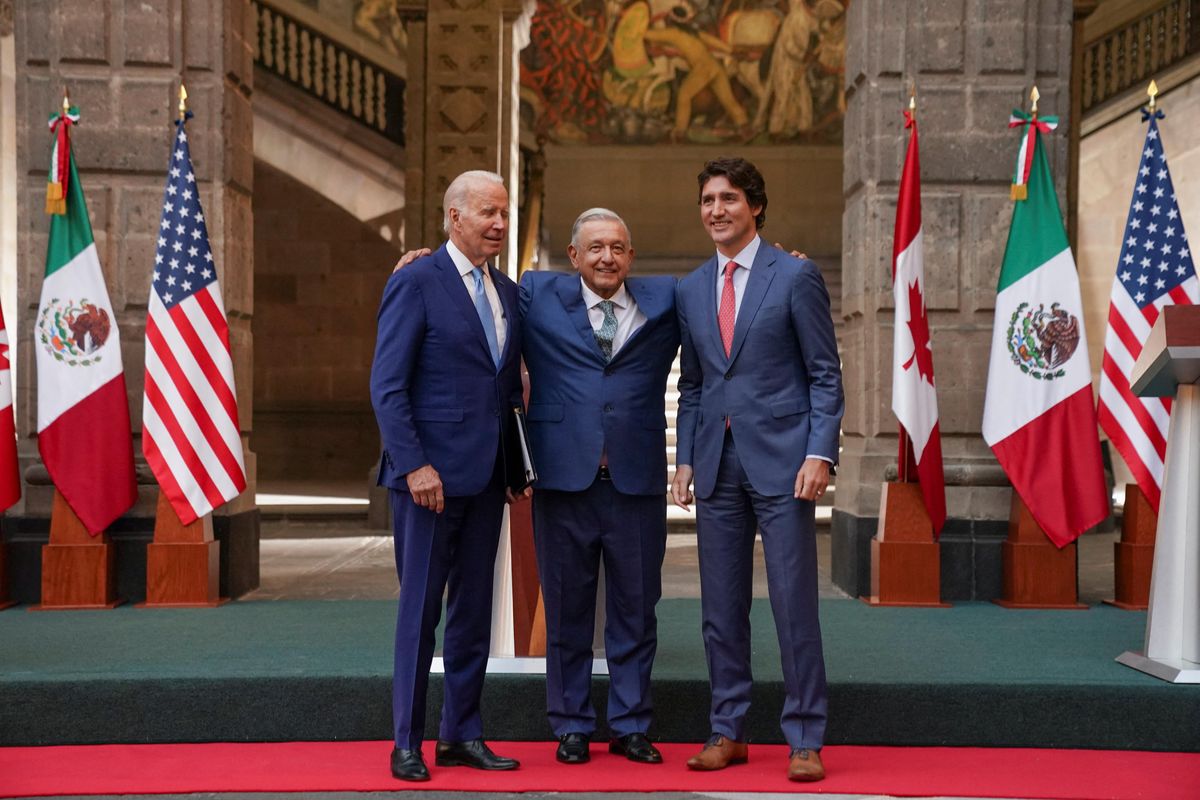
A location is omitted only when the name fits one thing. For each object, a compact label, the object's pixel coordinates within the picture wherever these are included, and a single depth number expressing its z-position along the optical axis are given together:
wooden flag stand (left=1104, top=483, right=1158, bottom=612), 6.45
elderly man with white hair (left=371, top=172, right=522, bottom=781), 3.96
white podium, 4.68
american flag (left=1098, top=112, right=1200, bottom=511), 6.49
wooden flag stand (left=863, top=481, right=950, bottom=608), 6.46
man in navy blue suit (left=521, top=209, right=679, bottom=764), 4.11
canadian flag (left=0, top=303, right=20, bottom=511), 6.03
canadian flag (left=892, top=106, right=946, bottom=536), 6.33
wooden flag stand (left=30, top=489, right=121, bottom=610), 6.26
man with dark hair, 4.01
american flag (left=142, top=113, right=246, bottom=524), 6.28
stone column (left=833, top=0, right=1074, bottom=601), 6.73
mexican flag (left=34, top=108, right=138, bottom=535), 6.23
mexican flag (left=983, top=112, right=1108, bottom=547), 6.41
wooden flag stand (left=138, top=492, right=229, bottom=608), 6.33
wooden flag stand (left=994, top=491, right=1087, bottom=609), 6.43
